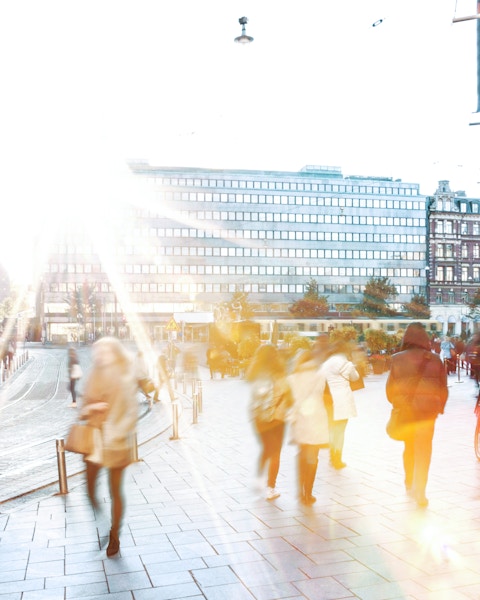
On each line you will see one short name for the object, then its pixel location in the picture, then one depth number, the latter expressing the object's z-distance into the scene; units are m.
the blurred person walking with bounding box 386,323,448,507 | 7.51
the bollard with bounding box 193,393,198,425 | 15.55
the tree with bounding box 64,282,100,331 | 88.56
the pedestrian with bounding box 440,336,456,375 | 28.52
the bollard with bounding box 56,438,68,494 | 8.70
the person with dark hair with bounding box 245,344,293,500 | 7.95
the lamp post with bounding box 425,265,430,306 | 97.85
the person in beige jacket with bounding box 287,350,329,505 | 7.80
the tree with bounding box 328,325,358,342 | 29.91
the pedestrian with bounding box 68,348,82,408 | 20.78
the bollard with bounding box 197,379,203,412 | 18.06
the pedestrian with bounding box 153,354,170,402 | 21.53
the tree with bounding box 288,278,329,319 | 86.44
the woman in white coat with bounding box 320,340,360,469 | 10.03
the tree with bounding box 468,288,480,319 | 64.65
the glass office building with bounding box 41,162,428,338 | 98.75
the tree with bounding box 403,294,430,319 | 87.62
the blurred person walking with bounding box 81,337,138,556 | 6.01
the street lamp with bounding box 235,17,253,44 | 15.01
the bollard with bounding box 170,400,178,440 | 13.09
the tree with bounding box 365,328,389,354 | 31.70
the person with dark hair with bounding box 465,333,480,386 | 18.70
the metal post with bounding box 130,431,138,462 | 10.60
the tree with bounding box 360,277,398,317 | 84.25
